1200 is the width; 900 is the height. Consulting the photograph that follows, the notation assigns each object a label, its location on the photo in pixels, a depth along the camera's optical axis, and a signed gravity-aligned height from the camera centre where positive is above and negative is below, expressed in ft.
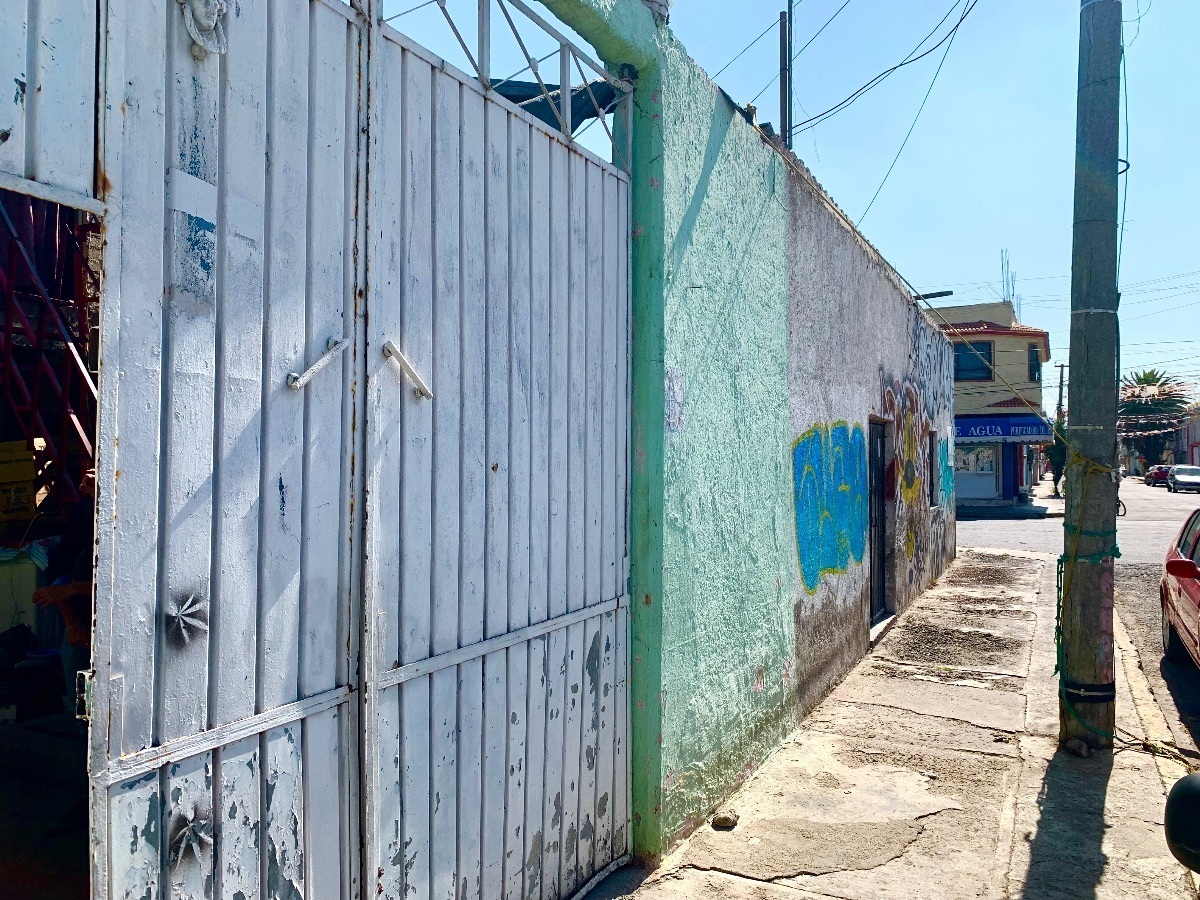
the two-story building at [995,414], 98.80 +5.65
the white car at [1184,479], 131.23 -2.41
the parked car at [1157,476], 162.40 -2.42
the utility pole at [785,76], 49.70 +22.27
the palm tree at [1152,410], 189.26 +11.67
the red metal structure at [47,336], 16.57 +2.56
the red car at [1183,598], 20.61 -3.70
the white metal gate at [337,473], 6.48 -0.08
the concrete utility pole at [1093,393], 18.93 +1.57
